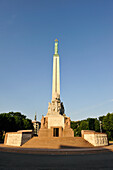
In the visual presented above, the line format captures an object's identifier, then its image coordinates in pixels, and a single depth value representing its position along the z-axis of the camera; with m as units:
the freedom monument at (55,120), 26.52
